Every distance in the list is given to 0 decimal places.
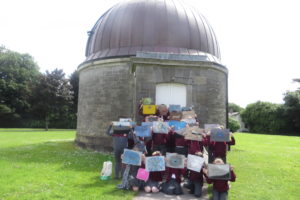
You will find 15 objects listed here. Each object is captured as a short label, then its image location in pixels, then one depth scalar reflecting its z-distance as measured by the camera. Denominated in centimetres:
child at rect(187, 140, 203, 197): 619
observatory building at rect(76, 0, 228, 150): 1140
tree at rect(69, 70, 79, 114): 4028
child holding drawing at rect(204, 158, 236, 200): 561
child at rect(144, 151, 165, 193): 637
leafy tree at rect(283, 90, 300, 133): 4050
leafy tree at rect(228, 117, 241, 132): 2312
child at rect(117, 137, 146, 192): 651
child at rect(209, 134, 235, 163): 679
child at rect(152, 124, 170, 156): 733
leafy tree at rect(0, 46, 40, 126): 3816
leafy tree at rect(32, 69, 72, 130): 3328
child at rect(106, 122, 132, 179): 746
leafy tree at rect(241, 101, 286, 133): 4278
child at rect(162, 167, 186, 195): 622
